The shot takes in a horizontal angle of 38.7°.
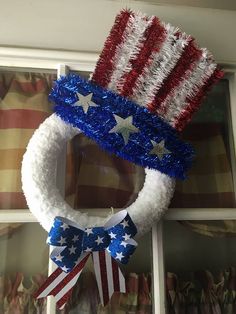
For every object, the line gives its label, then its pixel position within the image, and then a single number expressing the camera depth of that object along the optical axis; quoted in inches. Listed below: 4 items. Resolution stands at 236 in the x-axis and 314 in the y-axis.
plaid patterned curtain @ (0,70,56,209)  30.5
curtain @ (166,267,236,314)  30.2
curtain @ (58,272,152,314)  28.7
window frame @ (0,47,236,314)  30.0
